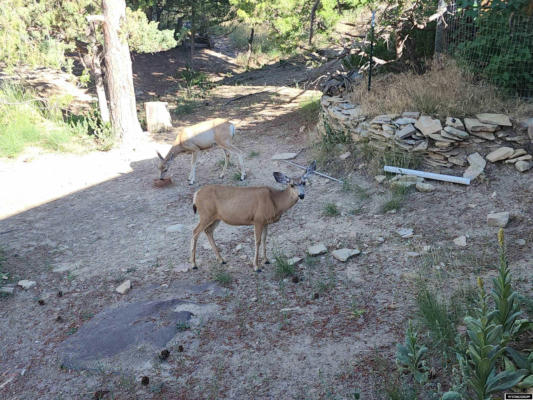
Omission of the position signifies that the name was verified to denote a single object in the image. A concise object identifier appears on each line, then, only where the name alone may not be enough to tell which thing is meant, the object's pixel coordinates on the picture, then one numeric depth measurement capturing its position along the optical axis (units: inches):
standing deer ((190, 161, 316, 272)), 250.2
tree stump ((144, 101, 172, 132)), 565.6
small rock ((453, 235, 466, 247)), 242.6
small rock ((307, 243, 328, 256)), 258.2
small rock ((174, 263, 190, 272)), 263.4
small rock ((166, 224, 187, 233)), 316.8
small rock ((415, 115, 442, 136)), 320.5
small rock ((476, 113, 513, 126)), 306.9
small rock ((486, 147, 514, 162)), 301.0
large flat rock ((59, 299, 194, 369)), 189.5
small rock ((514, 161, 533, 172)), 293.3
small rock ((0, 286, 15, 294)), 247.9
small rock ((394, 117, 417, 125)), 335.7
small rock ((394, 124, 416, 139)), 330.0
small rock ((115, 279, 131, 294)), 242.4
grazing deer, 419.8
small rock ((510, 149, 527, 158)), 299.1
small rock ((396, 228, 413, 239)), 261.1
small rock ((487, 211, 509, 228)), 252.7
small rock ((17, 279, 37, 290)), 254.4
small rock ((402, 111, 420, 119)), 339.7
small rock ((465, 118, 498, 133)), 309.0
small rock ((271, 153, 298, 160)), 423.2
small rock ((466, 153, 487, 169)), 304.3
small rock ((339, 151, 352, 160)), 376.2
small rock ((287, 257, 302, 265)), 252.8
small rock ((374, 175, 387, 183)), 328.5
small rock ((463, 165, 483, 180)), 300.0
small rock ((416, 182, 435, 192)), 302.4
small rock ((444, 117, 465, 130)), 316.2
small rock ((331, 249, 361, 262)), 248.3
